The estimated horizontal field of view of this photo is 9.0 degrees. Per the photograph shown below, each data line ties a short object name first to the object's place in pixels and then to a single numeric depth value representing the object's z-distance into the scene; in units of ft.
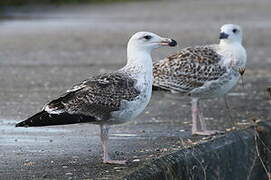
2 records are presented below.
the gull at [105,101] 51.64
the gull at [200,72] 67.18
